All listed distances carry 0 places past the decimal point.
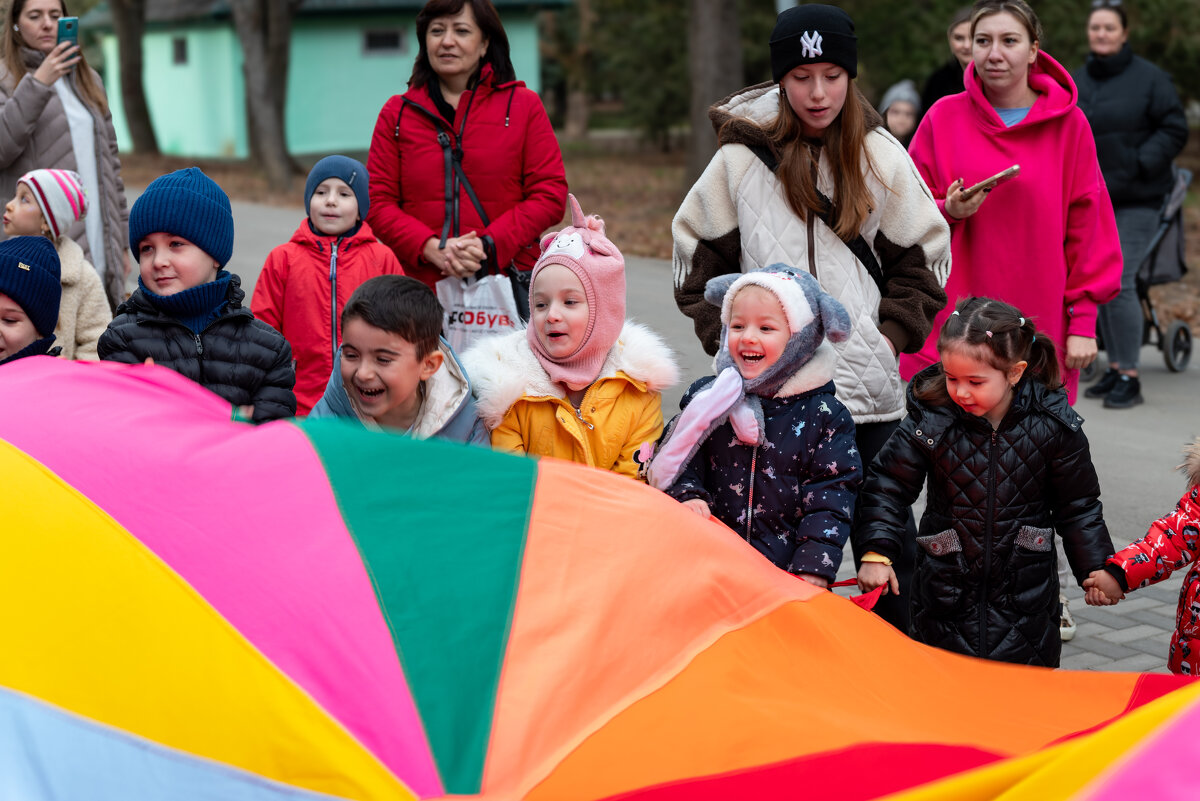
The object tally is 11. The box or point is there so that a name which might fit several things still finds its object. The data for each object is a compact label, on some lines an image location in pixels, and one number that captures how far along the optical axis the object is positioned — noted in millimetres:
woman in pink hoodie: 5074
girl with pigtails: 3973
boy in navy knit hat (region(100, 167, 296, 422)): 4230
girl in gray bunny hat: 3896
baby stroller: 9672
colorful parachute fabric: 2527
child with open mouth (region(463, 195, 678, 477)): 4160
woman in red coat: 5555
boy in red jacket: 5727
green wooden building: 39125
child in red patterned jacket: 3799
